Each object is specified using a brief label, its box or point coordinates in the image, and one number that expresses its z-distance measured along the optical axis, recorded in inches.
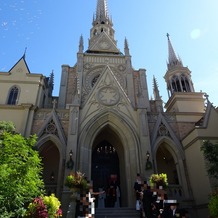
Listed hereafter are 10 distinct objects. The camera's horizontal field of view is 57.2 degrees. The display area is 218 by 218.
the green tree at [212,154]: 492.6
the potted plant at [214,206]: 359.6
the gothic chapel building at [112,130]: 632.4
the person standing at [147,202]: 383.8
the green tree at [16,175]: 337.4
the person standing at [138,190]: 504.1
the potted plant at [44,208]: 310.0
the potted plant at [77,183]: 447.8
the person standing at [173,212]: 302.0
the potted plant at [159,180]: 449.1
